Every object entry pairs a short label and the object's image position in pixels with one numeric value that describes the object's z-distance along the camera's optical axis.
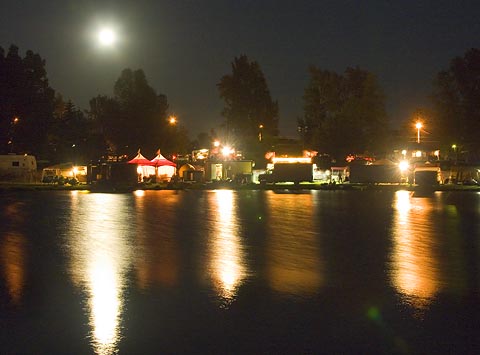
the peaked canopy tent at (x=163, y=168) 62.91
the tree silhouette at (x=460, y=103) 84.94
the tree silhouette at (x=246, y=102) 98.75
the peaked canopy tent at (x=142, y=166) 61.62
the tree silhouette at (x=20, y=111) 85.44
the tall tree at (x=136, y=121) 95.00
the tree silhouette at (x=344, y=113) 88.44
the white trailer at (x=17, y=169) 64.69
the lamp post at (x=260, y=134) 97.62
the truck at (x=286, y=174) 59.59
